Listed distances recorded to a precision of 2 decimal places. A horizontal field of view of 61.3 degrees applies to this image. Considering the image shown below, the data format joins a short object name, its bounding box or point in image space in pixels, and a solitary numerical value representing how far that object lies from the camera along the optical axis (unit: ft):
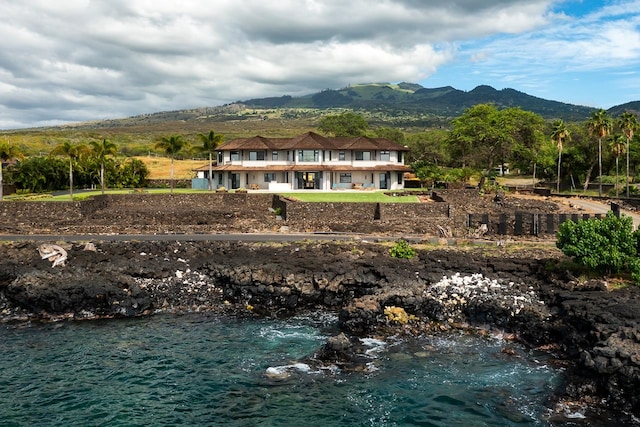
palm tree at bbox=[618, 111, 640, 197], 206.39
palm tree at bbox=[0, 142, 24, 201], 174.60
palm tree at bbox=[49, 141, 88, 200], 182.80
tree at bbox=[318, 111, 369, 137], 318.24
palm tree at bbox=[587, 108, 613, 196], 211.61
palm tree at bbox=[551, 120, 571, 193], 226.38
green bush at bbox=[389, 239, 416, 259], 106.32
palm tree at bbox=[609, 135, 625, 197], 209.77
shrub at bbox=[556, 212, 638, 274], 87.15
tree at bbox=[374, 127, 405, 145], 370.08
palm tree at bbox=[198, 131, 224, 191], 211.20
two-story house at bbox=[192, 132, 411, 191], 209.46
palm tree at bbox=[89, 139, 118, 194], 199.11
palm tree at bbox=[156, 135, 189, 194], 199.41
